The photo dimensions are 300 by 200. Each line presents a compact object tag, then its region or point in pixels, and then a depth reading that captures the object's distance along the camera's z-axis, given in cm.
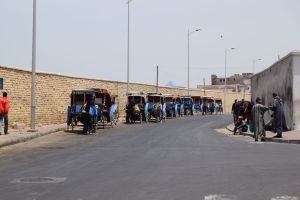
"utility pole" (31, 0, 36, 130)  2570
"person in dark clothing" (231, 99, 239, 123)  3031
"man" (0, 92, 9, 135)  2316
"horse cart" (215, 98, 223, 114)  7482
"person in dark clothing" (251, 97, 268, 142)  2222
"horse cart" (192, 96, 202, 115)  6638
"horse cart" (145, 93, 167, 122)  4131
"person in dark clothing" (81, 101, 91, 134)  2598
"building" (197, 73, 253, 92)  15655
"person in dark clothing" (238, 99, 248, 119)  2744
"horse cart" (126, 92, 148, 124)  3791
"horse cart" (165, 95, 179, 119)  5064
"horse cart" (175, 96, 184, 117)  5641
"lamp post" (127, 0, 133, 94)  5018
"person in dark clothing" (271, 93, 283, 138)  2280
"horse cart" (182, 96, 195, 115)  6094
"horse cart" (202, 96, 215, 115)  6831
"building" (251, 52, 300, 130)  2656
